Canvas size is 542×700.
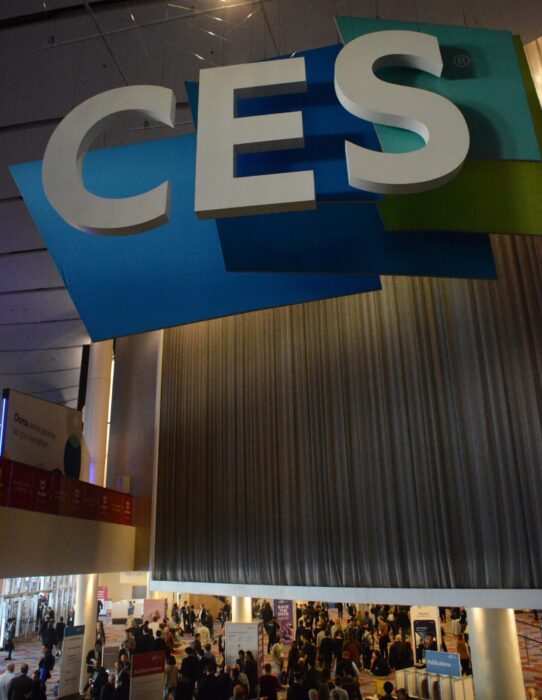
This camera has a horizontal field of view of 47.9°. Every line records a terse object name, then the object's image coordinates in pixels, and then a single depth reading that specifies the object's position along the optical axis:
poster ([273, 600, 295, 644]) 13.88
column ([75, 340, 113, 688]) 12.57
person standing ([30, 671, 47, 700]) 7.90
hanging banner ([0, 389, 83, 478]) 8.92
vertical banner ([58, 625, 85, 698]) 9.84
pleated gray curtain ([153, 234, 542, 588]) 7.39
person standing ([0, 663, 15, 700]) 8.10
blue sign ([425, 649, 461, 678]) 7.66
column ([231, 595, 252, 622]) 11.23
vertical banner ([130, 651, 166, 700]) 8.02
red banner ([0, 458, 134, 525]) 8.12
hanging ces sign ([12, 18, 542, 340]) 3.21
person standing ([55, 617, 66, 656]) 14.93
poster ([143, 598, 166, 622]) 15.31
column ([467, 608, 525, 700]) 6.93
